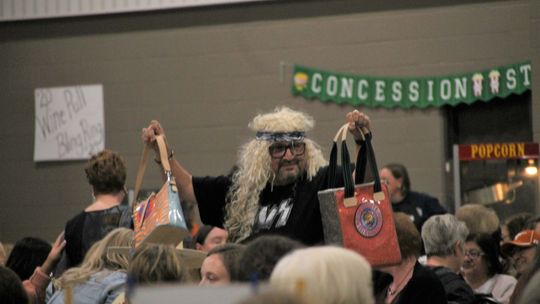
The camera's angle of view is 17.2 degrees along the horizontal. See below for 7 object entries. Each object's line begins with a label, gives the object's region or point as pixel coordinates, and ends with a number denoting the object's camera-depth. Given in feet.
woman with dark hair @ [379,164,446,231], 44.15
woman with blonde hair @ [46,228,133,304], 25.38
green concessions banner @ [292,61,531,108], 48.88
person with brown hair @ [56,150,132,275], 32.15
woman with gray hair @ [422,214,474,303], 29.74
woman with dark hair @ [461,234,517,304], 32.44
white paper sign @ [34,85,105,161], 55.74
